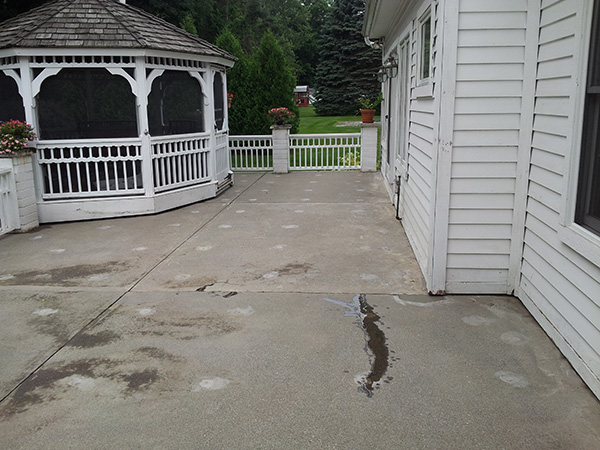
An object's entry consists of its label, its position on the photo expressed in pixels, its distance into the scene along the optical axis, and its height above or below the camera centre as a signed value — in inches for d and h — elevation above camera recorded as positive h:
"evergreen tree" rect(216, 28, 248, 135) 612.4 +36.1
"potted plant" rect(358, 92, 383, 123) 468.8 +1.7
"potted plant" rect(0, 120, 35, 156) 263.3 -9.3
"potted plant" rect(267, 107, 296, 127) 462.9 +0.6
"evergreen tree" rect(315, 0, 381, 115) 1232.2 +124.6
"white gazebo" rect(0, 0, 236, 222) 286.8 +15.3
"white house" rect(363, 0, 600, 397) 115.7 -12.5
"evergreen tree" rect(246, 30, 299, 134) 603.2 +38.9
